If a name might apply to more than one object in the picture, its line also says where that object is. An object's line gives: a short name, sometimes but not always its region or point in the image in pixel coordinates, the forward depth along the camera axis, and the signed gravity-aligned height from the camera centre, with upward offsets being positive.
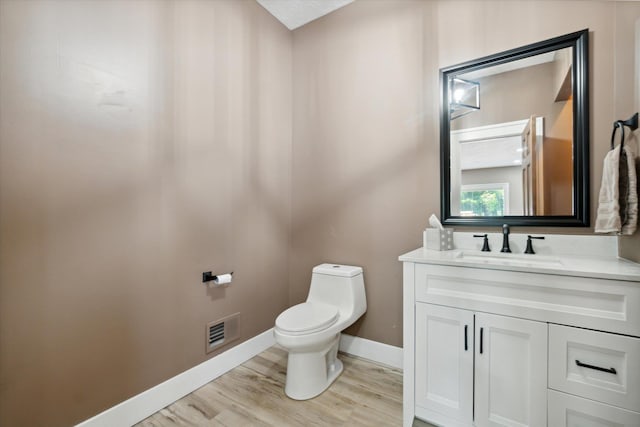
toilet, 1.58 -0.71
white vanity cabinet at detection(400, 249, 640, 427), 1.00 -0.58
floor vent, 1.81 -0.84
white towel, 1.16 +0.06
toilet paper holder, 1.78 -0.44
